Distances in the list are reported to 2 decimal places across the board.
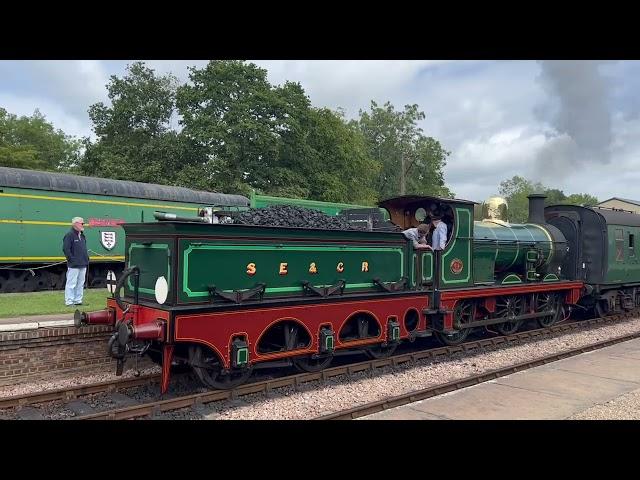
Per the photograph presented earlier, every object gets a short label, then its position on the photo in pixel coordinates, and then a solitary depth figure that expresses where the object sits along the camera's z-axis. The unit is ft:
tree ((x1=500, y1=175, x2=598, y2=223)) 257.69
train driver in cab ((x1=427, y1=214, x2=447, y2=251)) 30.37
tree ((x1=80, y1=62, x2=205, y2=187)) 92.89
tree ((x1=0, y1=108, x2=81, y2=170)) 135.76
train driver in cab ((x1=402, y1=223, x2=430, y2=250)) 28.63
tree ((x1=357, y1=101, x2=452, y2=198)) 180.45
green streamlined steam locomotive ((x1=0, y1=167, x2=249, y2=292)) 40.83
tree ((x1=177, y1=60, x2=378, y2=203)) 89.86
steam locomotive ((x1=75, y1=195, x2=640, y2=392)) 19.90
